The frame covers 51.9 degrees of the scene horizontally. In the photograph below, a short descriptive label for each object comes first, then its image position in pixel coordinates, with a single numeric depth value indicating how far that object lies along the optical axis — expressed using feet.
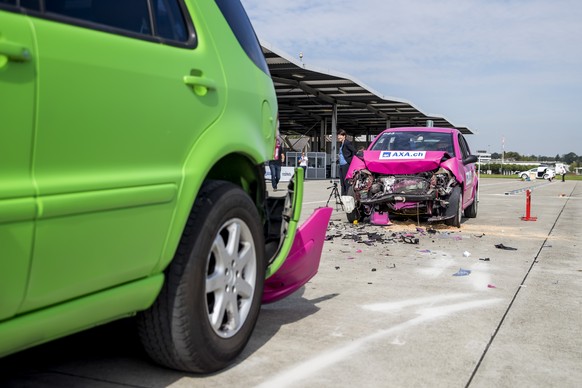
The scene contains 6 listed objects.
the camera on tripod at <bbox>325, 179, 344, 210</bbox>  38.93
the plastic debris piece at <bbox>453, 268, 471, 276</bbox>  18.86
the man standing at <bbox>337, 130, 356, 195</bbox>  40.67
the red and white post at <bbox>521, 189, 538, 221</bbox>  37.03
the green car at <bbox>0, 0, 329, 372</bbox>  6.10
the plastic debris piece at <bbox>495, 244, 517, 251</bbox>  24.39
